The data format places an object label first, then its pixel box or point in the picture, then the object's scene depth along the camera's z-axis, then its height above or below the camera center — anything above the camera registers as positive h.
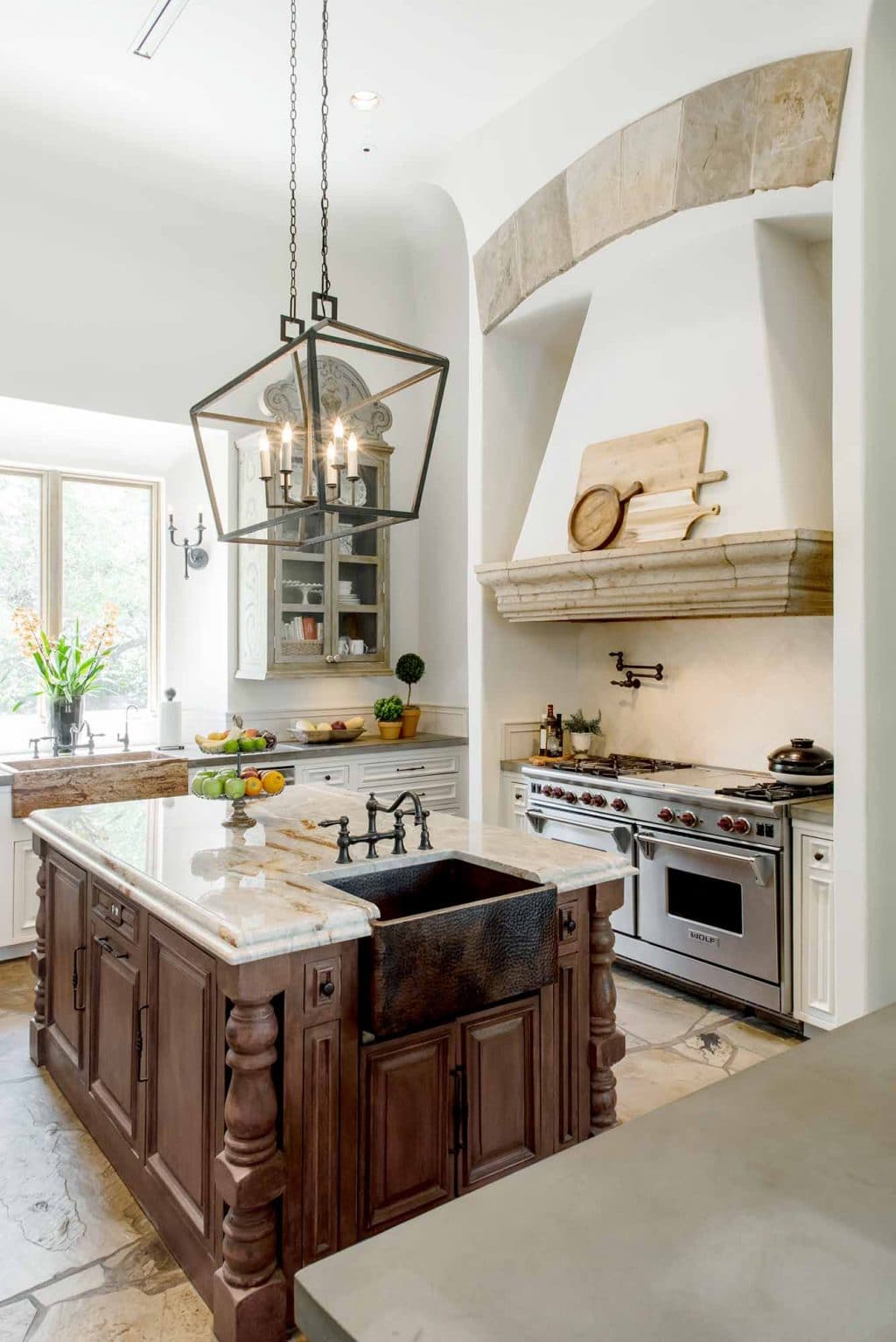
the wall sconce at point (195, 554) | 5.49 +0.73
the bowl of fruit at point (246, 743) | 3.01 -0.23
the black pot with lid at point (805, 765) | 3.66 -0.37
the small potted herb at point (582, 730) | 4.88 -0.31
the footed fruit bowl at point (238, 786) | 2.70 -0.33
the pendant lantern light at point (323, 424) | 2.20 +0.93
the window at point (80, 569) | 5.14 +0.63
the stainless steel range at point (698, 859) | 3.48 -0.77
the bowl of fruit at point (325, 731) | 5.30 -0.33
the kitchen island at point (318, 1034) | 1.90 -0.85
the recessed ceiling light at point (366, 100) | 4.12 +2.61
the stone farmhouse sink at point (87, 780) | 4.31 -0.51
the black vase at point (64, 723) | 5.00 -0.25
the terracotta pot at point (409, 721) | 5.77 -0.29
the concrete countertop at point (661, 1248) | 0.62 -0.44
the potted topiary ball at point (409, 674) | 5.79 +0.00
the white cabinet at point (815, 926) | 3.31 -0.93
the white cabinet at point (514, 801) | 4.76 -0.67
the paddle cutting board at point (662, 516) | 3.69 +0.64
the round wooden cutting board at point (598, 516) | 4.00 +0.70
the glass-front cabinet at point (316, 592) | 5.16 +0.49
